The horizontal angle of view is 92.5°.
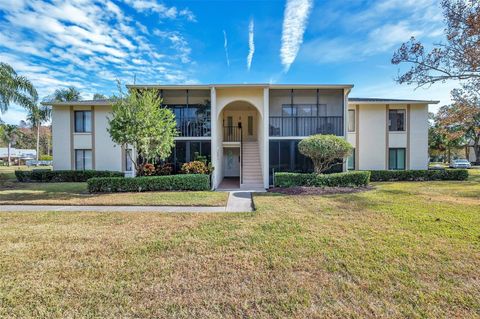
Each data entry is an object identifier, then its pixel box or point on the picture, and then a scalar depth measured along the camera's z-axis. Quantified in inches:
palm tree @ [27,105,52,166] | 1053.5
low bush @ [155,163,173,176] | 524.7
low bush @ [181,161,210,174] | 520.4
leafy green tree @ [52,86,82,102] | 1128.8
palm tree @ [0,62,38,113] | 567.3
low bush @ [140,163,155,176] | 507.3
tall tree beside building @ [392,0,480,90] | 366.3
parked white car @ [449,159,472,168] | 1290.0
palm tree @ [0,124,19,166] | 1904.5
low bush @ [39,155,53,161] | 1956.8
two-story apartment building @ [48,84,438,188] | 561.6
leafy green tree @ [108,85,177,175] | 449.4
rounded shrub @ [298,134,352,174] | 469.4
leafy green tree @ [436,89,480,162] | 558.9
